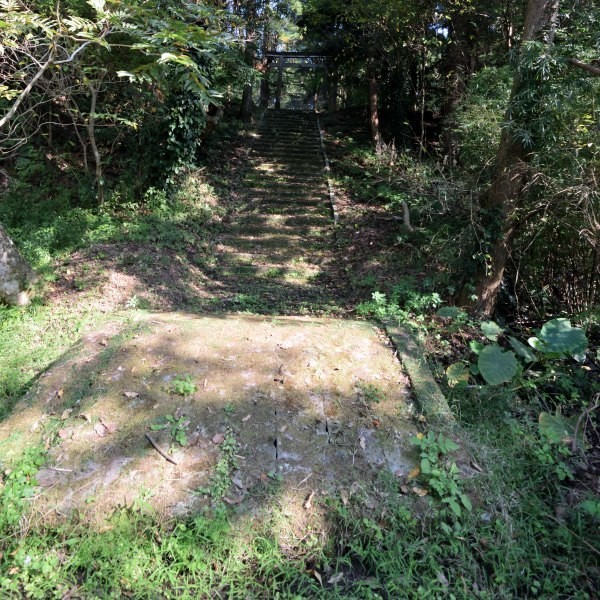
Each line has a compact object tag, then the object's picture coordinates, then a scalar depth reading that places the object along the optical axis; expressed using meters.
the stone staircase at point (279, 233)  5.98
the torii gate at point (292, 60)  15.18
